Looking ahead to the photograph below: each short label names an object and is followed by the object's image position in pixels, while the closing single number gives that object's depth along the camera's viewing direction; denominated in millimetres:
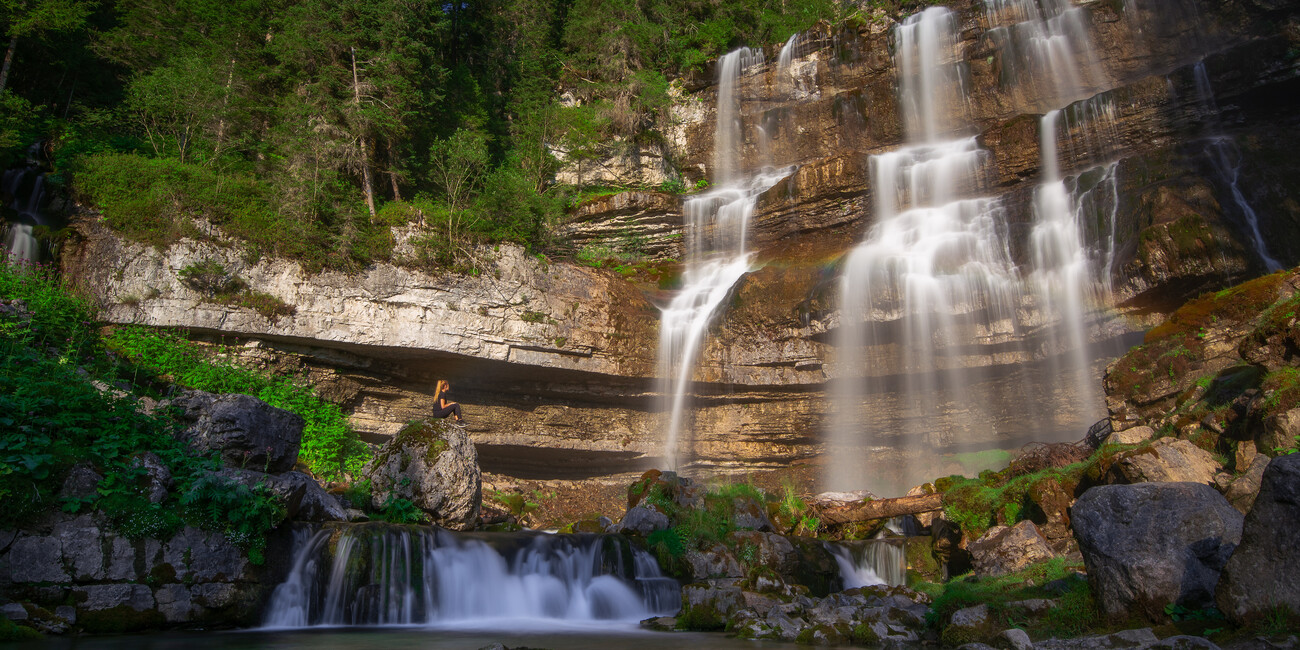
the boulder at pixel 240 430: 9016
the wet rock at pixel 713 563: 10461
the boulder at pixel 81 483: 7066
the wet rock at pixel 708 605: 8281
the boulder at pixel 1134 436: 10852
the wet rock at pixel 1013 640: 5698
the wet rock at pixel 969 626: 6699
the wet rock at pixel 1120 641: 5078
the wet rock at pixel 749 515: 12703
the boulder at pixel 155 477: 7473
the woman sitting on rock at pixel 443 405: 12886
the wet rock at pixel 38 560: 6477
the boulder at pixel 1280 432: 7703
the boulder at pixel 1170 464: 8570
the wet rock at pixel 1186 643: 4570
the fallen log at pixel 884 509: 13398
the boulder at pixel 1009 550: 9234
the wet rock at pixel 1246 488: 7227
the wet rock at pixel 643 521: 11125
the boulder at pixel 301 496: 8156
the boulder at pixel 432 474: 10609
